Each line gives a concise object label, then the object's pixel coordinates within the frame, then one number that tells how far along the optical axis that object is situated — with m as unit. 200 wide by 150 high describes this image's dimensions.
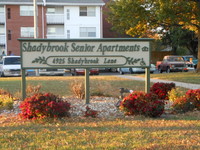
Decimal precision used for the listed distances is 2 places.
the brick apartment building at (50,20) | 38.69
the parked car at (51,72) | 26.69
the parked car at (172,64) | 31.31
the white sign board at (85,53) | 9.05
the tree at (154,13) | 18.85
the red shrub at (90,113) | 7.89
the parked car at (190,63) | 34.38
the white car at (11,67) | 26.36
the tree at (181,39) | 42.03
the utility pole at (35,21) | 23.68
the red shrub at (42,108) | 7.34
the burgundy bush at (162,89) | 11.10
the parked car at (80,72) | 28.74
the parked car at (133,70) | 31.08
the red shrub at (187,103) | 8.62
